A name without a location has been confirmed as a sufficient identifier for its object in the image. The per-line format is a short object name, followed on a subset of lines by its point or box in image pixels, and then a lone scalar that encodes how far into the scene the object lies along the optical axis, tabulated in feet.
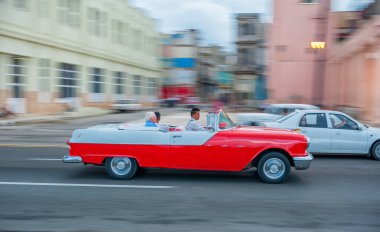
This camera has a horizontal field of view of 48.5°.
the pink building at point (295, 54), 94.53
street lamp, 67.62
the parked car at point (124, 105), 111.86
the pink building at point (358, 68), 64.39
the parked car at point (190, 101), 152.05
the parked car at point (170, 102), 152.76
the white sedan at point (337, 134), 36.42
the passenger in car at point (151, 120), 27.89
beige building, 76.69
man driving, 26.73
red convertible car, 25.93
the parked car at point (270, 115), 45.92
